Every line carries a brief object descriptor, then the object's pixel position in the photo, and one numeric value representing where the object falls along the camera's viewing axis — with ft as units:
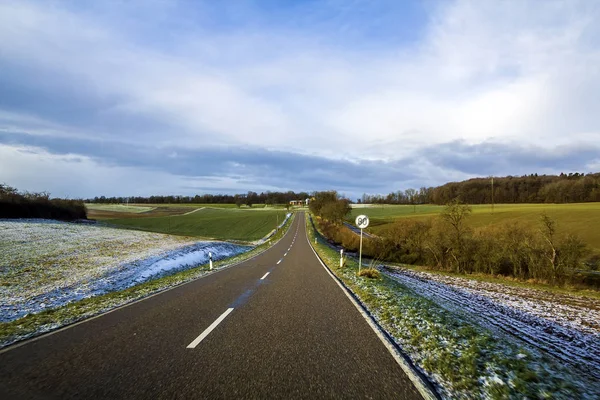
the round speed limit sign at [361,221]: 51.94
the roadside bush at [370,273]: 48.32
